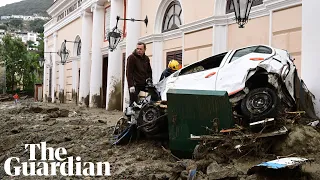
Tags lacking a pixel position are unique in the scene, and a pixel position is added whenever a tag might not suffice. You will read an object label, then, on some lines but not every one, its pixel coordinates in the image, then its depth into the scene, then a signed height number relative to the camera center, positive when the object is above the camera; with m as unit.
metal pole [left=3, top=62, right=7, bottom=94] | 44.84 +0.09
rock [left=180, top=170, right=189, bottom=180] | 5.03 -1.19
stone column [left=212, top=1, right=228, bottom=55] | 11.47 +1.62
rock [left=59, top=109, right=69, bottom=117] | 14.55 -1.11
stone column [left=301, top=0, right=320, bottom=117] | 7.38 +0.81
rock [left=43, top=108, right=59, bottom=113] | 16.17 -1.11
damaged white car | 5.89 +0.13
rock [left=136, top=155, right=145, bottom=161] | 6.45 -1.24
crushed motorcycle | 6.67 -0.64
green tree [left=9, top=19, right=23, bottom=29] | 139.50 +22.73
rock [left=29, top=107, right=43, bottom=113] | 16.95 -1.14
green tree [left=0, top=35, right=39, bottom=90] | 46.22 +2.74
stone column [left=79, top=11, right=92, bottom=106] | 22.39 +1.63
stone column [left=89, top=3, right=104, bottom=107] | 20.80 +1.69
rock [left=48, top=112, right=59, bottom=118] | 14.13 -1.16
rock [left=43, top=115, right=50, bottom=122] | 12.85 -1.20
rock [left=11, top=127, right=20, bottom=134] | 10.39 -1.31
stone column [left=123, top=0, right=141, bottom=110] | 16.16 +2.44
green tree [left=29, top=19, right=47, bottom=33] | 130.51 +21.52
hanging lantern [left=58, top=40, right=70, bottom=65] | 25.03 +2.05
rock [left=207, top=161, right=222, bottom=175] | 4.99 -1.10
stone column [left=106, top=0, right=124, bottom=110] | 17.69 +0.25
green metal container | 5.65 -0.44
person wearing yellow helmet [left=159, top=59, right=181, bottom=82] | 8.62 +0.41
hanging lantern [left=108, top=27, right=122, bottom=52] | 15.36 +1.97
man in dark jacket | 8.09 +0.33
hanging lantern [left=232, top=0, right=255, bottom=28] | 8.46 +1.77
